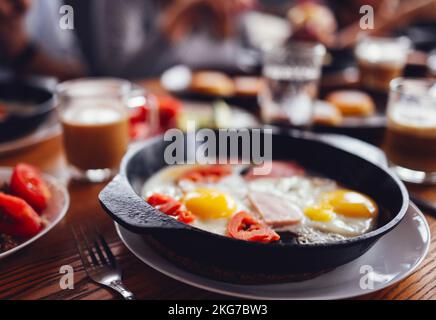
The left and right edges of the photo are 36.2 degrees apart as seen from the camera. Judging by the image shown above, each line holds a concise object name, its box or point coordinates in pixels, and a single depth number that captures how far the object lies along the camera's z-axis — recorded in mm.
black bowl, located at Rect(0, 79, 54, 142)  767
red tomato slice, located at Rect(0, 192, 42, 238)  518
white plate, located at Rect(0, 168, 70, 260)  511
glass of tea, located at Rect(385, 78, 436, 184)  646
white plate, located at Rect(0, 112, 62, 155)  684
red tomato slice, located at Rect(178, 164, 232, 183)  606
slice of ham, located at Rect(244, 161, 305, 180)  614
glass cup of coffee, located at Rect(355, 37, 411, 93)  892
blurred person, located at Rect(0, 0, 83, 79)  981
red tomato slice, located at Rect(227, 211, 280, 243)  507
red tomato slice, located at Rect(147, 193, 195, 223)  535
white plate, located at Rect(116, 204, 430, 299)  476
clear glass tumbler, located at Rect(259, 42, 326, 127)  802
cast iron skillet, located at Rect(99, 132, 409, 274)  458
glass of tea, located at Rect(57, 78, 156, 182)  647
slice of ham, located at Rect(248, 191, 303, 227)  537
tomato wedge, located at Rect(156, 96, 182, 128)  781
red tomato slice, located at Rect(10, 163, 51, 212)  549
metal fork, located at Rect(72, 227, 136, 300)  491
